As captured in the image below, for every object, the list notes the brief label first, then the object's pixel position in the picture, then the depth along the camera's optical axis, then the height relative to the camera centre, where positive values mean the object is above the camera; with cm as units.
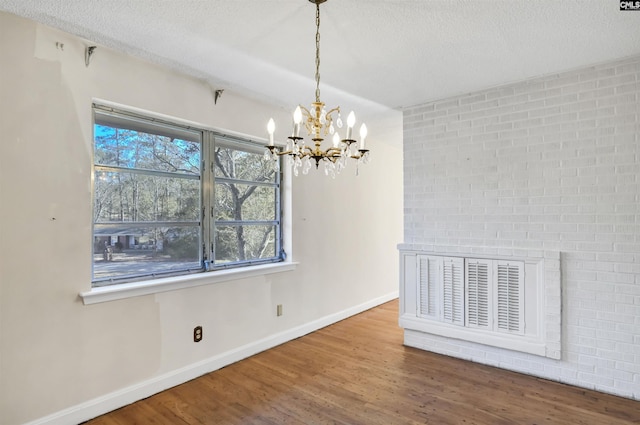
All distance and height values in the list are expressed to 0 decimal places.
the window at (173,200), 258 +14
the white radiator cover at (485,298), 290 -74
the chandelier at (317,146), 184 +38
